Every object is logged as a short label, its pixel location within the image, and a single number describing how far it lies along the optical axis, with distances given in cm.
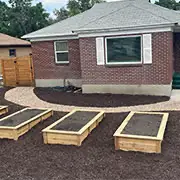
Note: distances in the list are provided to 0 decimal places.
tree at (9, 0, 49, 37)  4081
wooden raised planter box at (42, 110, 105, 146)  613
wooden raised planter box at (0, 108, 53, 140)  680
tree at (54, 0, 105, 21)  4248
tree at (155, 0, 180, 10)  4222
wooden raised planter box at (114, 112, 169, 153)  550
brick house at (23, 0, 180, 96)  1071
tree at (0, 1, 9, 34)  3774
